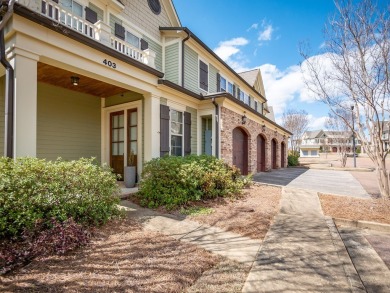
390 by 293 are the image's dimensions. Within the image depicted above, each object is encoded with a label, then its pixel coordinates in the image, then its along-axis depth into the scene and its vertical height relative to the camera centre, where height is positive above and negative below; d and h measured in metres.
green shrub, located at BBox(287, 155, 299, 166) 22.98 -1.16
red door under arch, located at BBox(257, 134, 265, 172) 14.53 -0.26
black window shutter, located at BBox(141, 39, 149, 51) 8.91 +4.38
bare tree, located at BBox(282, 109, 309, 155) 39.19 +5.23
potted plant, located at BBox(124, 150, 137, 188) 7.50 -0.95
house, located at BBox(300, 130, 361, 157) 24.33 +1.36
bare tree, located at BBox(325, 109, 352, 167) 22.55 +1.74
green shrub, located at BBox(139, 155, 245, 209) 5.71 -0.94
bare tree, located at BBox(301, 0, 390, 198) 5.84 +2.64
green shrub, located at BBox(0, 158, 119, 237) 3.22 -0.78
